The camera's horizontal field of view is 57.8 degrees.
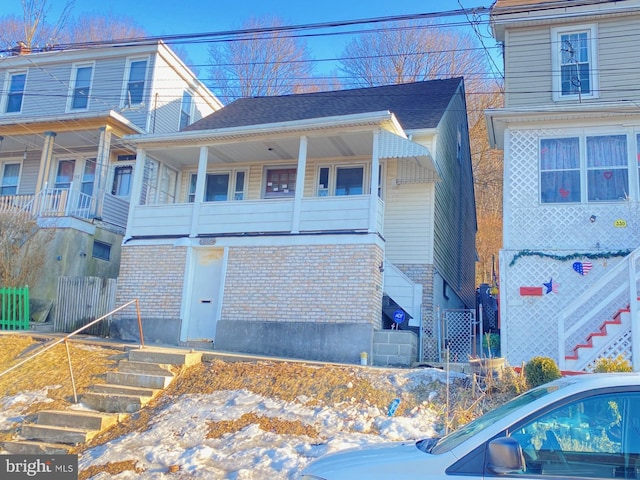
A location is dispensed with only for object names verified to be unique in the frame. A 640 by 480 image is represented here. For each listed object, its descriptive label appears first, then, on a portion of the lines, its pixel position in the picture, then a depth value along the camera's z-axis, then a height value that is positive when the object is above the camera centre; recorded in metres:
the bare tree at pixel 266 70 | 33.28 +15.13
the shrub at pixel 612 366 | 7.75 -0.15
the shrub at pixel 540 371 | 7.80 -0.29
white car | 3.21 -0.51
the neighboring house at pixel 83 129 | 16.66 +6.03
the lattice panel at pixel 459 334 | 13.18 +0.24
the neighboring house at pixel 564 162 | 11.51 +3.97
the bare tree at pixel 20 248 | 14.95 +1.75
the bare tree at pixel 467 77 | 31.16 +14.14
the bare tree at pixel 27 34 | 29.03 +14.53
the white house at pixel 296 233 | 12.66 +2.40
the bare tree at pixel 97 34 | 33.38 +16.80
